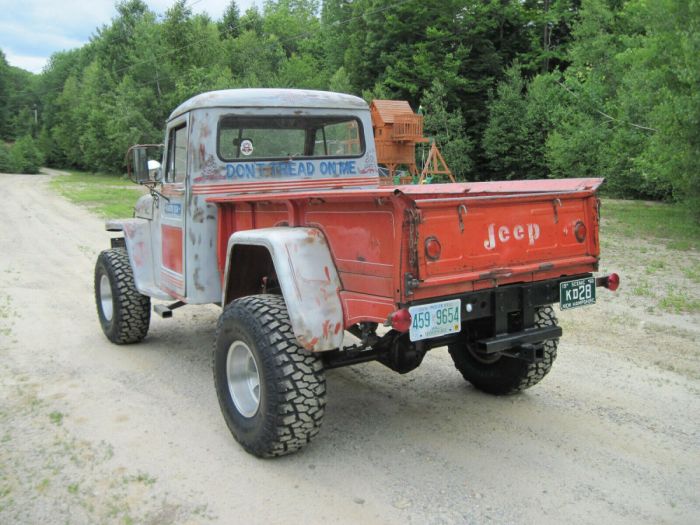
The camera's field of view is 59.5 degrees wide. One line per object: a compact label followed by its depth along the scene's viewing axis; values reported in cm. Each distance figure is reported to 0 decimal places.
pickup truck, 309
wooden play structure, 2184
